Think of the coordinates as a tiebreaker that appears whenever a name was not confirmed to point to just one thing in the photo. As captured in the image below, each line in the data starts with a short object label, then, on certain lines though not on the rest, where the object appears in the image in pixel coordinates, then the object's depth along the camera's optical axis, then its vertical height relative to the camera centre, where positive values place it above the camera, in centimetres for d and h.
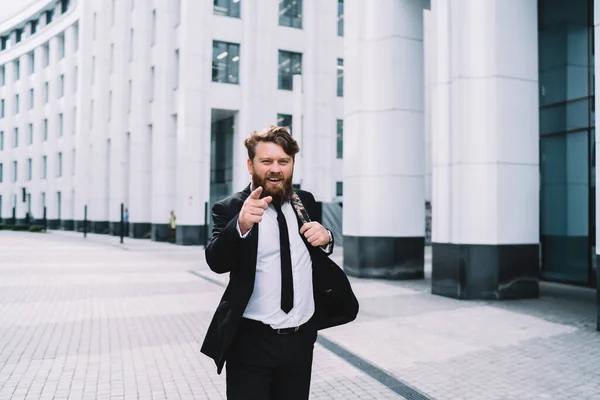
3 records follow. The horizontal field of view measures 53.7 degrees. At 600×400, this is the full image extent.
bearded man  280 -35
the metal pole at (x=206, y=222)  2387 -55
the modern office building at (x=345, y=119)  1125 +310
